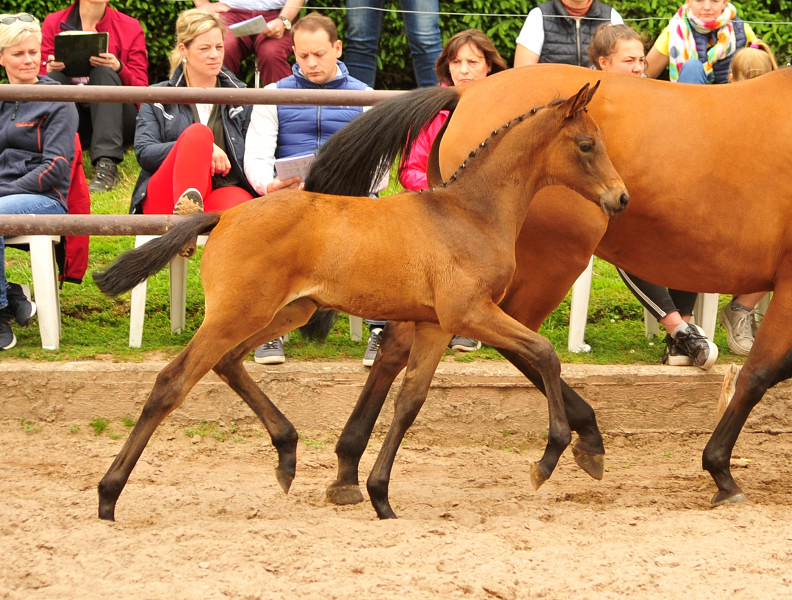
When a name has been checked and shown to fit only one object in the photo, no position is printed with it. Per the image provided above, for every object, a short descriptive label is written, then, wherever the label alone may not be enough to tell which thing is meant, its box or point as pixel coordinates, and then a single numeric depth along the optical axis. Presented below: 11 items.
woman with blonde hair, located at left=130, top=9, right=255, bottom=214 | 10.45
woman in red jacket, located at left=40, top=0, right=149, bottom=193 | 15.19
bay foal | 7.09
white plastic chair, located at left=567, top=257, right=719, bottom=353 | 11.09
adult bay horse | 7.97
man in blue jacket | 11.05
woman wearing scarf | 12.42
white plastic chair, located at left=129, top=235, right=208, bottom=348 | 10.78
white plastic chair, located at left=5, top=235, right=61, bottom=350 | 10.53
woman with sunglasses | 10.81
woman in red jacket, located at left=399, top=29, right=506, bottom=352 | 11.14
